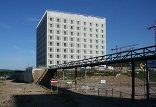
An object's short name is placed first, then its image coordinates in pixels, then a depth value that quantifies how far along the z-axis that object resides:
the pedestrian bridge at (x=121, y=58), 13.68
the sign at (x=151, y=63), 12.93
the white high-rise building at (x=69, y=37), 54.63
